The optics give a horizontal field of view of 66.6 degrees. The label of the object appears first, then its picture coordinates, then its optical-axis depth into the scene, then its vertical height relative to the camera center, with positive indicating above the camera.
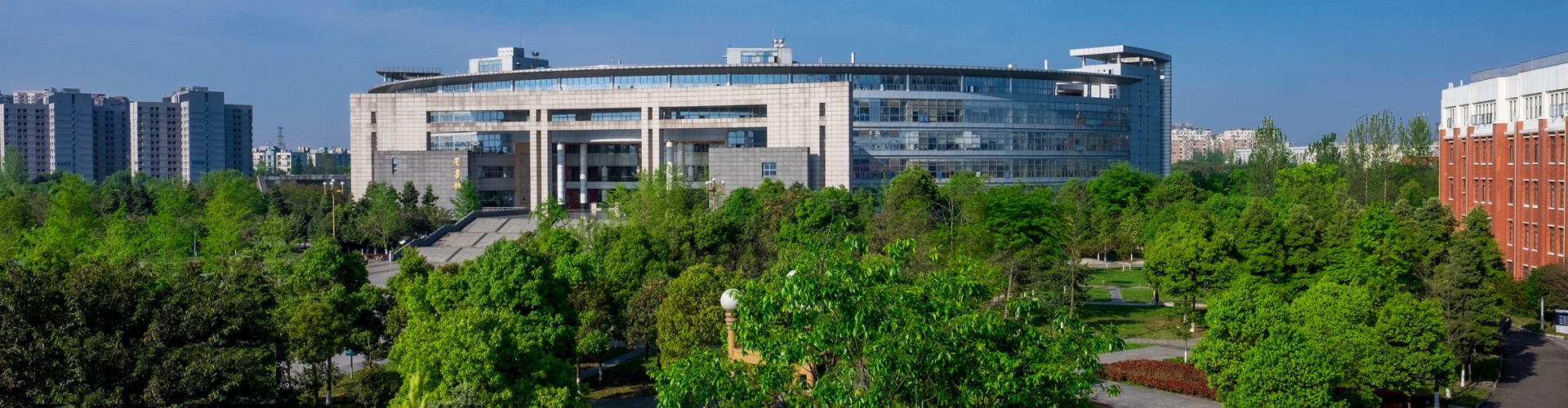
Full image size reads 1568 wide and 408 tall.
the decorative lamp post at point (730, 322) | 19.31 -2.02
